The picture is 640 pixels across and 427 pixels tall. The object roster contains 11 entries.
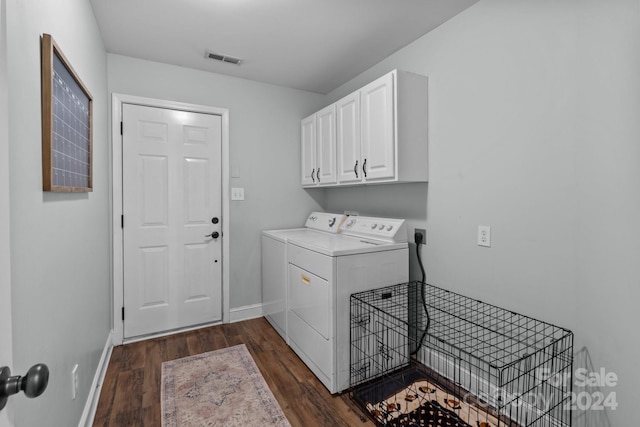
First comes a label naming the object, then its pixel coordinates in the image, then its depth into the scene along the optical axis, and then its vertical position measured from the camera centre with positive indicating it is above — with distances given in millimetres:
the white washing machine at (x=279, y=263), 2709 -531
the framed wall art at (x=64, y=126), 1145 +334
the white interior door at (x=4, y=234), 590 -62
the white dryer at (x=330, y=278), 2025 -513
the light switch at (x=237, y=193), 3123 +105
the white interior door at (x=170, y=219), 2734 -140
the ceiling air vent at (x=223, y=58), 2656 +1242
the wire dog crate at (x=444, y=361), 1667 -968
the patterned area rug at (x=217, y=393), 1788 -1196
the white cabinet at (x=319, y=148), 2883 +549
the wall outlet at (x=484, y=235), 1940 -180
